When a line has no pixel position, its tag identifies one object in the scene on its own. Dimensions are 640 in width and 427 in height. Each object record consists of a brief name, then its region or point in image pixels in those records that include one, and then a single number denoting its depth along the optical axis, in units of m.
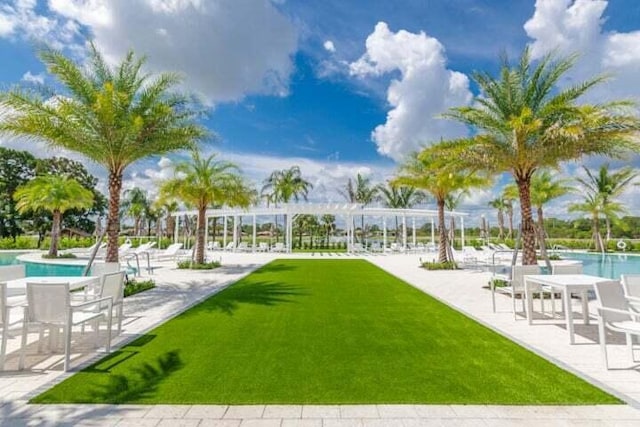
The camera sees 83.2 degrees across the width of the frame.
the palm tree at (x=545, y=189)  24.15
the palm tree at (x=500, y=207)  42.63
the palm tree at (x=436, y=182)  15.65
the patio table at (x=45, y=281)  4.95
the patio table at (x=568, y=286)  5.05
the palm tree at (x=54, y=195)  21.13
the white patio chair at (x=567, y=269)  6.97
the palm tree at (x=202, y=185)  15.84
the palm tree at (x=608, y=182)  26.58
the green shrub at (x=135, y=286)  9.42
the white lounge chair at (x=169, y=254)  19.42
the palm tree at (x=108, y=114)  8.91
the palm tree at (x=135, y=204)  46.03
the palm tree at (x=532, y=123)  8.46
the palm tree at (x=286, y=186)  34.62
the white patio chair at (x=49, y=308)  4.10
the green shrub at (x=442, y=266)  16.17
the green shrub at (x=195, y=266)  15.99
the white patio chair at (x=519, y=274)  6.70
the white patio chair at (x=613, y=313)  3.93
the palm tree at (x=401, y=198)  34.88
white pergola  26.97
